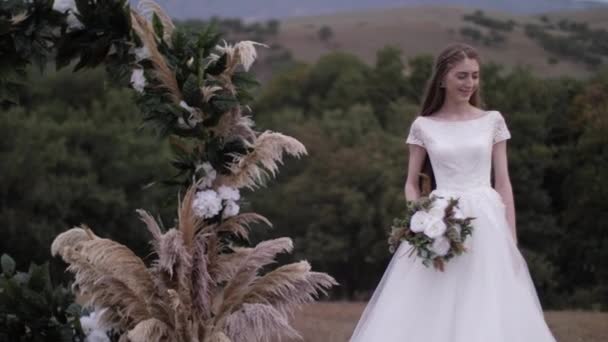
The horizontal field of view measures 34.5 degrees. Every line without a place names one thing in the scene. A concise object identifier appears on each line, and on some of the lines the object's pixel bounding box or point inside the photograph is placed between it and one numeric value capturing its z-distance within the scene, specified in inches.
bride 273.3
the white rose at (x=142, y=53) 283.0
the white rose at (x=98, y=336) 291.3
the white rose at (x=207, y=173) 281.3
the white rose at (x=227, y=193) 280.2
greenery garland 267.7
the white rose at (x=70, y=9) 289.0
